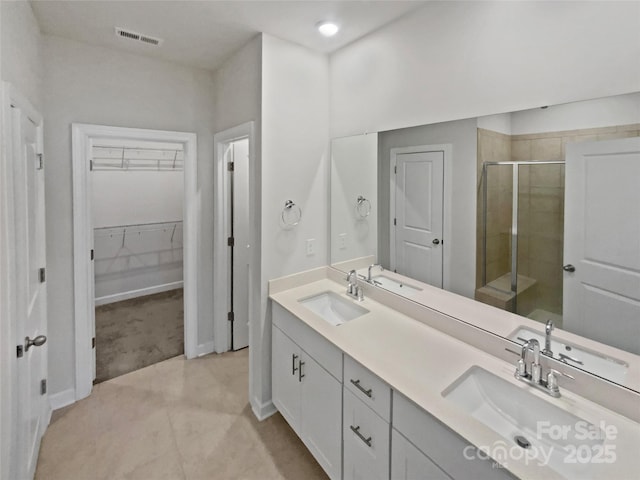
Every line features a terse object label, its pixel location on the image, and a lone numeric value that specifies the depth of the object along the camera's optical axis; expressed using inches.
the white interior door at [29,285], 61.6
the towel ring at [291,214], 93.4
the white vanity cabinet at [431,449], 41.1
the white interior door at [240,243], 123.5
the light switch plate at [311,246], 99.6
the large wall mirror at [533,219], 48.6
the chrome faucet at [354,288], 88.7
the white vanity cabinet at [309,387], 67.4
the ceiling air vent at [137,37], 86.8
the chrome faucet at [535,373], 49.4
